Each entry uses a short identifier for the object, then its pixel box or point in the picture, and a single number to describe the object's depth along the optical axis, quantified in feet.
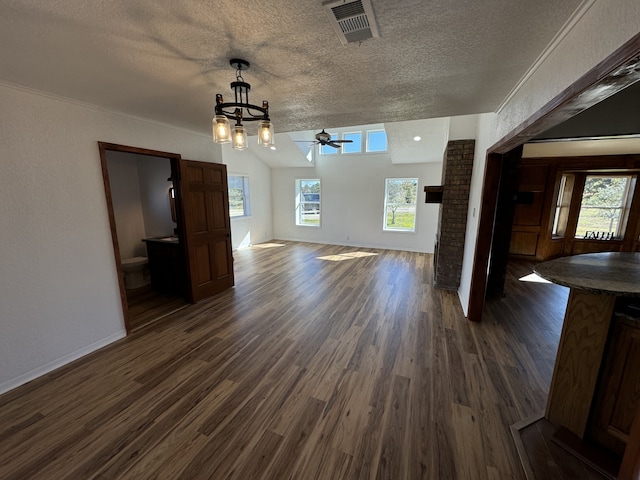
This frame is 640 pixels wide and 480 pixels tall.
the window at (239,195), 22.67
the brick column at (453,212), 12.22
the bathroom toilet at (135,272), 13.03
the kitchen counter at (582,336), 4.52
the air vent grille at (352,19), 3.73
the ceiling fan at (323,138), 15.53
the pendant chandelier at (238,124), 5.47
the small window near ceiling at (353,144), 22.51
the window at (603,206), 17.01
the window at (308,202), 25.48
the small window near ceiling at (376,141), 21.68
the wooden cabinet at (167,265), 12.14
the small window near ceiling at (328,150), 23.54
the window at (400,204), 21.75
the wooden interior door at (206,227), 11.04
